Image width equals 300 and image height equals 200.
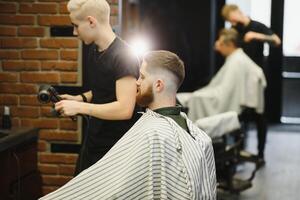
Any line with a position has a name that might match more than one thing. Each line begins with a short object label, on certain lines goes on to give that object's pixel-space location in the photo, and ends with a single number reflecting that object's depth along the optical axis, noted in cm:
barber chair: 451
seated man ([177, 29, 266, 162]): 557
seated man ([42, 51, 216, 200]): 202
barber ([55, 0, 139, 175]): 259
